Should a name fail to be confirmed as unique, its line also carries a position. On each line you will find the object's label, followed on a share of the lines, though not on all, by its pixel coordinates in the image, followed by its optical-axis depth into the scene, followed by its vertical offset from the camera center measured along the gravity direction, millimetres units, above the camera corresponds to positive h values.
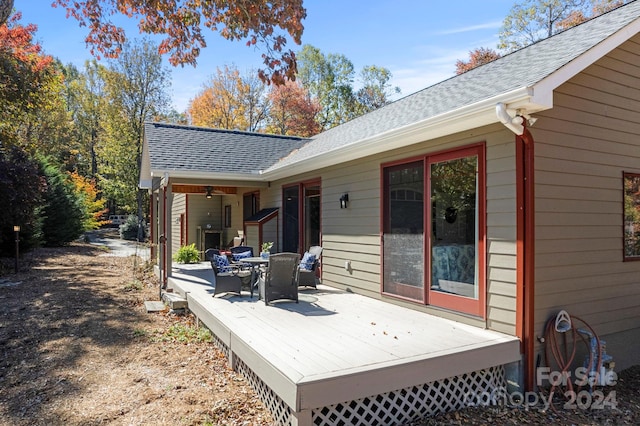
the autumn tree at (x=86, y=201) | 19719 +706
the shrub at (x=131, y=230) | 24156 -883
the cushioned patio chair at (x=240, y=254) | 6981 -704
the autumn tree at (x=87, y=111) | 27484 +7156
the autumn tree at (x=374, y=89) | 27203 +8463
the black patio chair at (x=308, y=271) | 6672 -891
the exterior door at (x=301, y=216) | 7883 -17
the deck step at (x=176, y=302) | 6789 -1442
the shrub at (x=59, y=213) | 16234 +67
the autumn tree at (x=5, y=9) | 6363 +3188
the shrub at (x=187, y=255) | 11211 -1096
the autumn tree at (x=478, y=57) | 17297 +6696
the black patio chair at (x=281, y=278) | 5559 -867
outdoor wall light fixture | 6738 +236
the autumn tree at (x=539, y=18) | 16062 +8311
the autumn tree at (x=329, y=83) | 27062 +8824
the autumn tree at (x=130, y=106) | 22234 +5984
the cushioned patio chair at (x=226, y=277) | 6164 -937
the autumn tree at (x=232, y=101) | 25141 +6960
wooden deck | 3008 -1192
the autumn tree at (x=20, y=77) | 10109 +3561
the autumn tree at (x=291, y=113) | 24766 +6210
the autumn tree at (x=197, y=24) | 5137 +2668
